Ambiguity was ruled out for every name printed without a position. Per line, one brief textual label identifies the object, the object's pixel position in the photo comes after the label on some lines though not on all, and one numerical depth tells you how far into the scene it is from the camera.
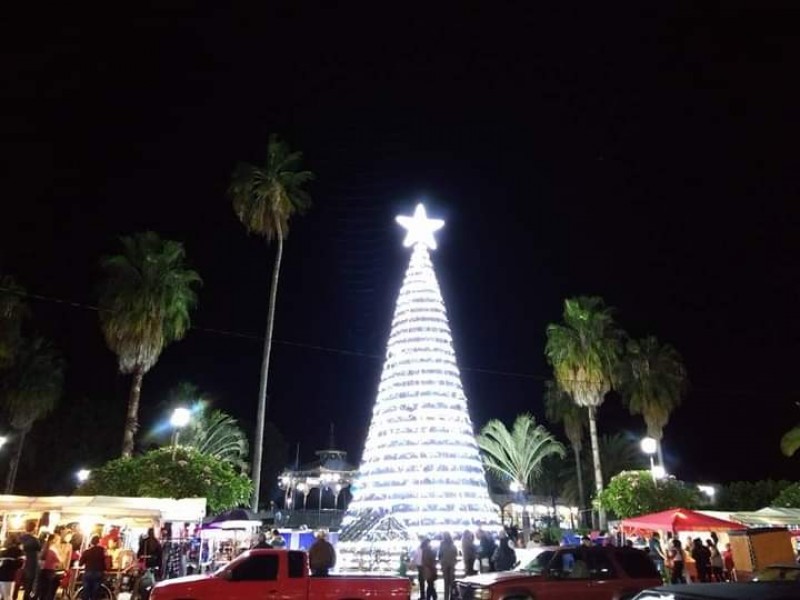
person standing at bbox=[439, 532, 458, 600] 15.27
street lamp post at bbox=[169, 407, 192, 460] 22.89
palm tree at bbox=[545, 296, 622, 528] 36.84
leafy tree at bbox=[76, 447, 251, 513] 23.02
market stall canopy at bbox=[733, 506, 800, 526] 21.47
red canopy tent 17.62
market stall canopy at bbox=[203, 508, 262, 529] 20.83
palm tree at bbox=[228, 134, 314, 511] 33.12
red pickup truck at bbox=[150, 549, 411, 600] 9.86
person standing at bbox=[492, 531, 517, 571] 15.82
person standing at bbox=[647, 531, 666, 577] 18.28
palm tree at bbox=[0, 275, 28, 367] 29.60
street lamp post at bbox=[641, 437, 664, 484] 30.14
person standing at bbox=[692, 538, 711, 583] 16.98
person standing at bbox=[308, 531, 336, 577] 12.82
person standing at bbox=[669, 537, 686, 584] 16.61
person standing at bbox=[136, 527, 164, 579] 15.70
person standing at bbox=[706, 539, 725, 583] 16.62
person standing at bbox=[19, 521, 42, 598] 12.91
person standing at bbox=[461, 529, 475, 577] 16.67
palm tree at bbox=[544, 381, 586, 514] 46.03
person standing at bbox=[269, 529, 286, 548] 16.41
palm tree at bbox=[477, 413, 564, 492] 45.08
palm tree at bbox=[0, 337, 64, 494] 36.62
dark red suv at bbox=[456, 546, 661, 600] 10.14
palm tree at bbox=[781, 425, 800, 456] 34.34
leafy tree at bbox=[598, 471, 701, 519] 29.69
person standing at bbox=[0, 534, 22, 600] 12.22
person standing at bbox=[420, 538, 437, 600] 14.50
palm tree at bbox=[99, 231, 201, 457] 27.22
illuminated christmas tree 25.16
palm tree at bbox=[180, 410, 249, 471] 43.16
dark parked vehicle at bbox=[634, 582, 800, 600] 4.09
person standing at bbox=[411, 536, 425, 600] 14.77
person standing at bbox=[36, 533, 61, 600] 13.45
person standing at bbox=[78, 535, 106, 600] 12.55
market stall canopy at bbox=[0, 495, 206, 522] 16.36
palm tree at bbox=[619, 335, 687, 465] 37.25
